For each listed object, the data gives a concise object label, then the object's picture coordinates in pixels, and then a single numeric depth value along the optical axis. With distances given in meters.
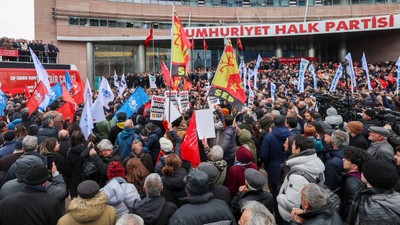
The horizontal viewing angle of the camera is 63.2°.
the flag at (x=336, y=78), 14.23
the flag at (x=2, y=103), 10.51
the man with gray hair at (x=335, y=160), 4.32
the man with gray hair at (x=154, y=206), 3.58
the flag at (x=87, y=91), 9.22
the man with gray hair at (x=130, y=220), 2.85
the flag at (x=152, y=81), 19.62
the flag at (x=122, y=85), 18.14
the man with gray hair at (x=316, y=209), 2.91
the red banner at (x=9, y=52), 19.59
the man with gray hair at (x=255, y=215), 2.59
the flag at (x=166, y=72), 12.29
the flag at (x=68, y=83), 14.86
